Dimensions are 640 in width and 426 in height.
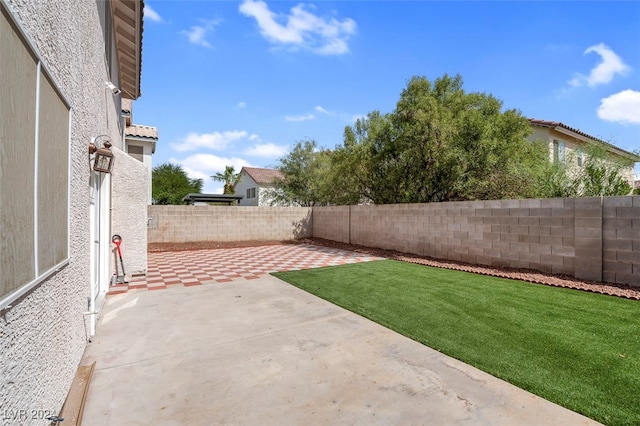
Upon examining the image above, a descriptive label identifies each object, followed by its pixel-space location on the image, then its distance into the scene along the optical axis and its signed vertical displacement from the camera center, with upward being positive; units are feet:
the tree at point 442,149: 34.76 +8.03
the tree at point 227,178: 154.81 +18.34
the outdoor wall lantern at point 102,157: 12.19 +2.33
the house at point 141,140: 47.50 +11.52
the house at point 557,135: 58.37 +15.91
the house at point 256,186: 103.82 +9.81
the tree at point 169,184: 100.94 +9.66
